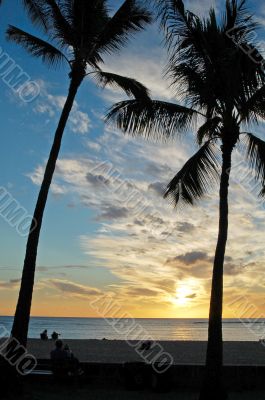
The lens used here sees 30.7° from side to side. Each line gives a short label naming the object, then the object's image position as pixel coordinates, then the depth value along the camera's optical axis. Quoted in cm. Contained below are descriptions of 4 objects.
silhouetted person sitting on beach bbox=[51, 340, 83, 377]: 1288
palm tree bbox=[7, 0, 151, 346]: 1347
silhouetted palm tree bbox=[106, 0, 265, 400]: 1111
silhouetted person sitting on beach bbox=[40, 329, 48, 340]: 4050
